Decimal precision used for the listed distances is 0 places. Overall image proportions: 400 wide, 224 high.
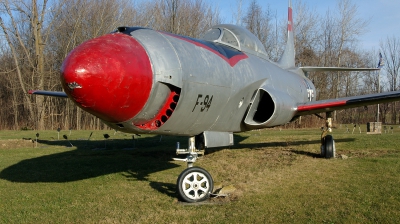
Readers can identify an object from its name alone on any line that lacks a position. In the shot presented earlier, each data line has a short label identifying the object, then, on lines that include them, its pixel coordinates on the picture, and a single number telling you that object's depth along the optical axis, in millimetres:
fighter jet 4016
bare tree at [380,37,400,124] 49625
